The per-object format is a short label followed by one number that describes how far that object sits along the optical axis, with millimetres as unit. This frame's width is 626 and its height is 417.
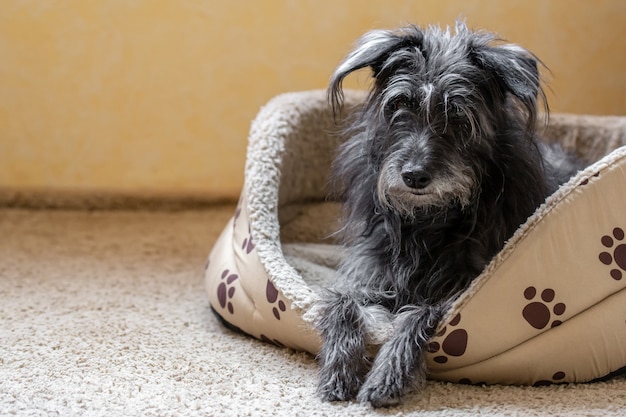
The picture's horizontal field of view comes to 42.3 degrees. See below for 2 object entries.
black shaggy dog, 2225
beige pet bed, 2193
